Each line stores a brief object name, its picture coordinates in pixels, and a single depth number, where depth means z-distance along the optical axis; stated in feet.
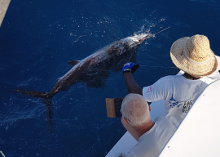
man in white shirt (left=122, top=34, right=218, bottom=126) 6.83
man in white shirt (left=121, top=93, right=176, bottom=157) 5.87
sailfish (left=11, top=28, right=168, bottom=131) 14.08
